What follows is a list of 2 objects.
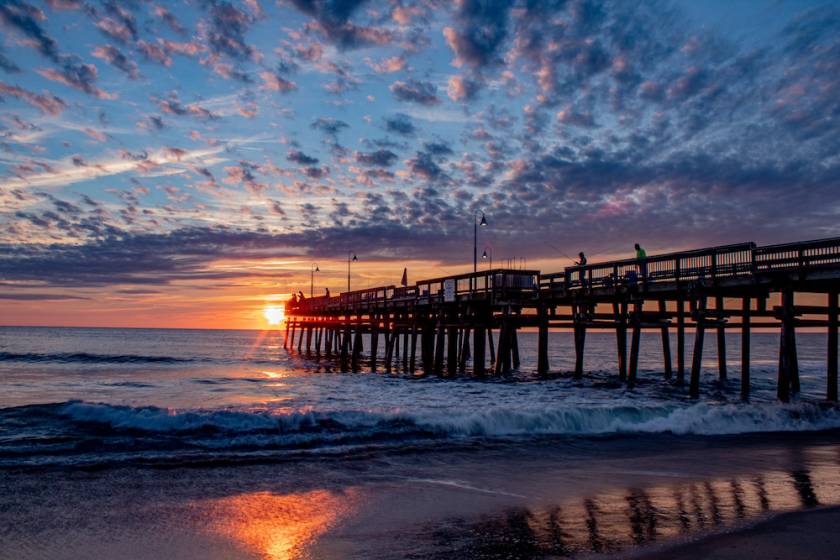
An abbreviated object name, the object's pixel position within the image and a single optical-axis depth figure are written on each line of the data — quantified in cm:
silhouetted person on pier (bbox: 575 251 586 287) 2823
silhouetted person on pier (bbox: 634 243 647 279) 2389
